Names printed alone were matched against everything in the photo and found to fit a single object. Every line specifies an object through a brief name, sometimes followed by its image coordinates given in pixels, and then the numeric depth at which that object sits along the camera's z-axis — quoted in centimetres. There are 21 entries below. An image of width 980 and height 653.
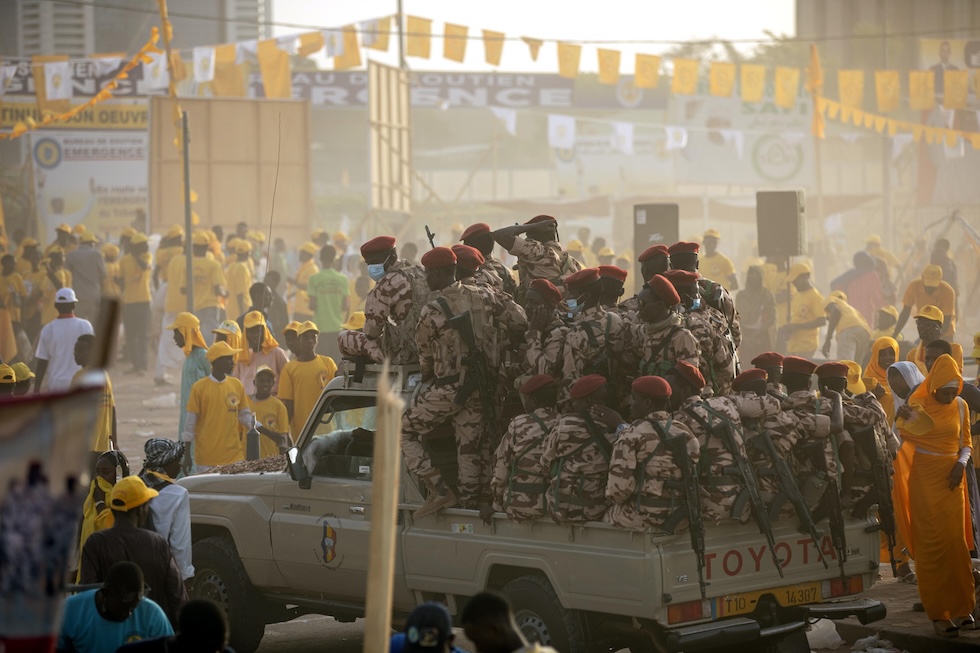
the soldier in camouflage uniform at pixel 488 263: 1628
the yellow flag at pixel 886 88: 6775
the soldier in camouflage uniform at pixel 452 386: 1512
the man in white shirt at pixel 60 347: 2417
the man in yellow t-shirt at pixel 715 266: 3853
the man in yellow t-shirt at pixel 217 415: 2053
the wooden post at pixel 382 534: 785
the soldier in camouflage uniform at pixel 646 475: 1315
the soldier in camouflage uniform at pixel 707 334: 1523
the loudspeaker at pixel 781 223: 3681
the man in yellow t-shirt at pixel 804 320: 3190
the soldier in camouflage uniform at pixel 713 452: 1351
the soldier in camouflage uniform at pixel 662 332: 1460
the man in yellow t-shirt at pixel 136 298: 4236
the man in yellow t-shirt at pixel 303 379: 2203
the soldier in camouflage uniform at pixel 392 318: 1628
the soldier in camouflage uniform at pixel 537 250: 1714
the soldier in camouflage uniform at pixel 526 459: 1399
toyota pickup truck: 1337
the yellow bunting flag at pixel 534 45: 6028
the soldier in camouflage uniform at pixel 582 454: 1371
